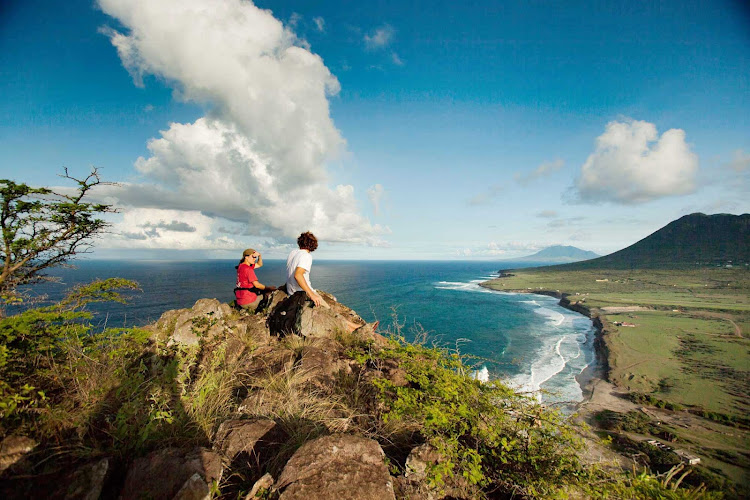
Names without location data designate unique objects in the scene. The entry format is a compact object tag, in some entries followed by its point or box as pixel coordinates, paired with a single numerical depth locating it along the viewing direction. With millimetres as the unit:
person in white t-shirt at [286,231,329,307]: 6449
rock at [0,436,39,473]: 2143
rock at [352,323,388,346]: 6430
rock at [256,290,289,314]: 7432
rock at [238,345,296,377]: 4750
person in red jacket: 7652
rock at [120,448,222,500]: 2078
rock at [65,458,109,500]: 2002
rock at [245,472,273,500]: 2154
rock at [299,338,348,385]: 4590
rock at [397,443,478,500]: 2598
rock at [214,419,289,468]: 2701
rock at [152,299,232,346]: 5289
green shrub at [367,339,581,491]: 2818
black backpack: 6469
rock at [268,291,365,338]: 6310
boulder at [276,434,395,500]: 2211
